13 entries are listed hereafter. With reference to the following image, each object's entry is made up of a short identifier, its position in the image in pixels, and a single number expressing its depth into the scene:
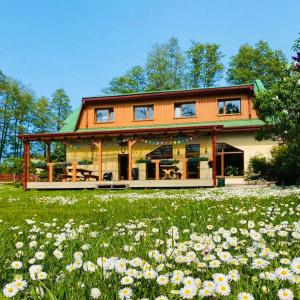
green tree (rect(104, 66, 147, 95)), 45.62
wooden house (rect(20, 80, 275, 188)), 21.50
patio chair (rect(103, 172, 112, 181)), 24.02
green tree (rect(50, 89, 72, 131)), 54.41
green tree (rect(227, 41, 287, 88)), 41.84
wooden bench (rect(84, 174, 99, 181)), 21.13
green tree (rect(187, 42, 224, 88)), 44.31
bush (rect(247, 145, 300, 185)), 16.15
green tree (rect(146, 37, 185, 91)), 43.59
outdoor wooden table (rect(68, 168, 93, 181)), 20.92
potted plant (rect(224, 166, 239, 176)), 22.79
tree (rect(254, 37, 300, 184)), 13.66
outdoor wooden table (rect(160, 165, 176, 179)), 20.25
